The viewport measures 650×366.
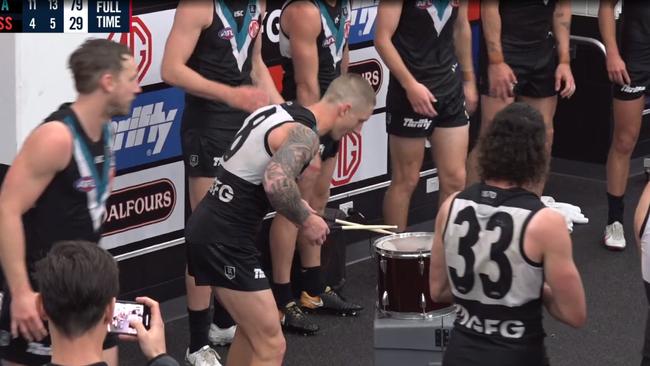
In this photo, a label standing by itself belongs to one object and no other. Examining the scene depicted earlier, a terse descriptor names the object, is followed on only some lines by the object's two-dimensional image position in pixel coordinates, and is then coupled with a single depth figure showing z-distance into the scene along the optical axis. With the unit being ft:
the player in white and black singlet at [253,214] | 35.78
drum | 38.60
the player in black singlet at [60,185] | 30.27
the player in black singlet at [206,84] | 41.01
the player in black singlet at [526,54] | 51.60
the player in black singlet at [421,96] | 47.80
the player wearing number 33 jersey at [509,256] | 28.55
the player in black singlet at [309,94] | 45.06
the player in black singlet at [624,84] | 53.06
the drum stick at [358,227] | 42.55
